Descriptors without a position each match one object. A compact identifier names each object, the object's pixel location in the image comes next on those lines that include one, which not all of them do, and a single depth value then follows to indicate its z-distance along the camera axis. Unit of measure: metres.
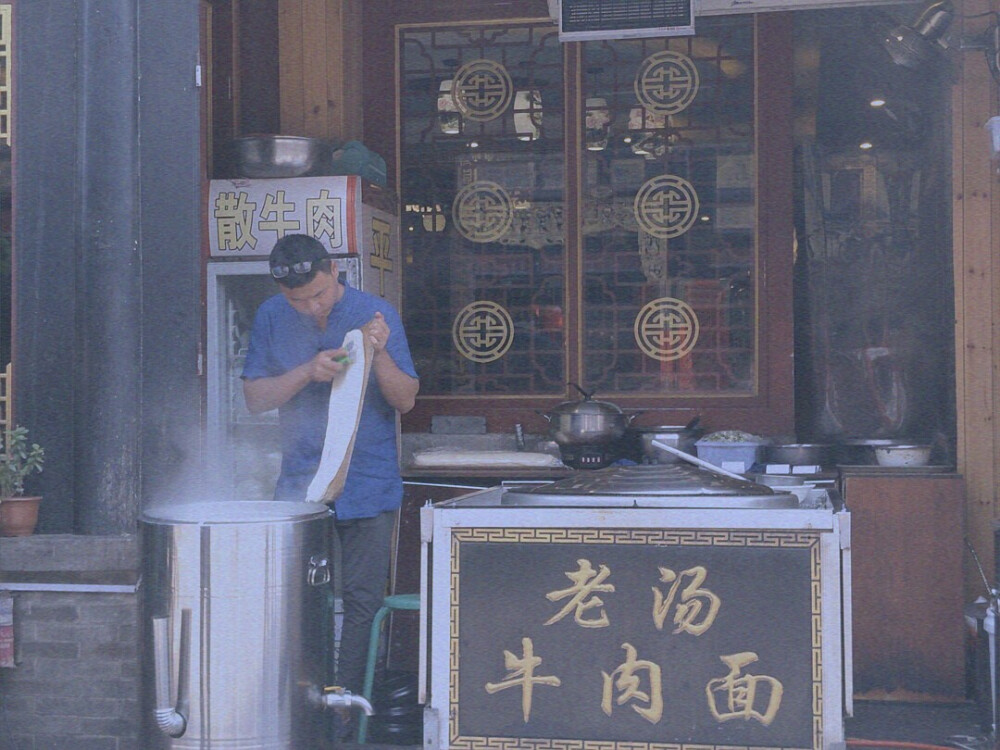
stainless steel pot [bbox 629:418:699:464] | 5.96
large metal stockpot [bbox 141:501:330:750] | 3.35
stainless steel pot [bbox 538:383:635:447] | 6.12
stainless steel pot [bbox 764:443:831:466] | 6.05
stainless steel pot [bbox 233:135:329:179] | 6.20
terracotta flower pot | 4.80
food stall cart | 3.52
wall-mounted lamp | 5.87
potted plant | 4.80
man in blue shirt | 4.50
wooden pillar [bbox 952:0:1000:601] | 5.88
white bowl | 5.98
